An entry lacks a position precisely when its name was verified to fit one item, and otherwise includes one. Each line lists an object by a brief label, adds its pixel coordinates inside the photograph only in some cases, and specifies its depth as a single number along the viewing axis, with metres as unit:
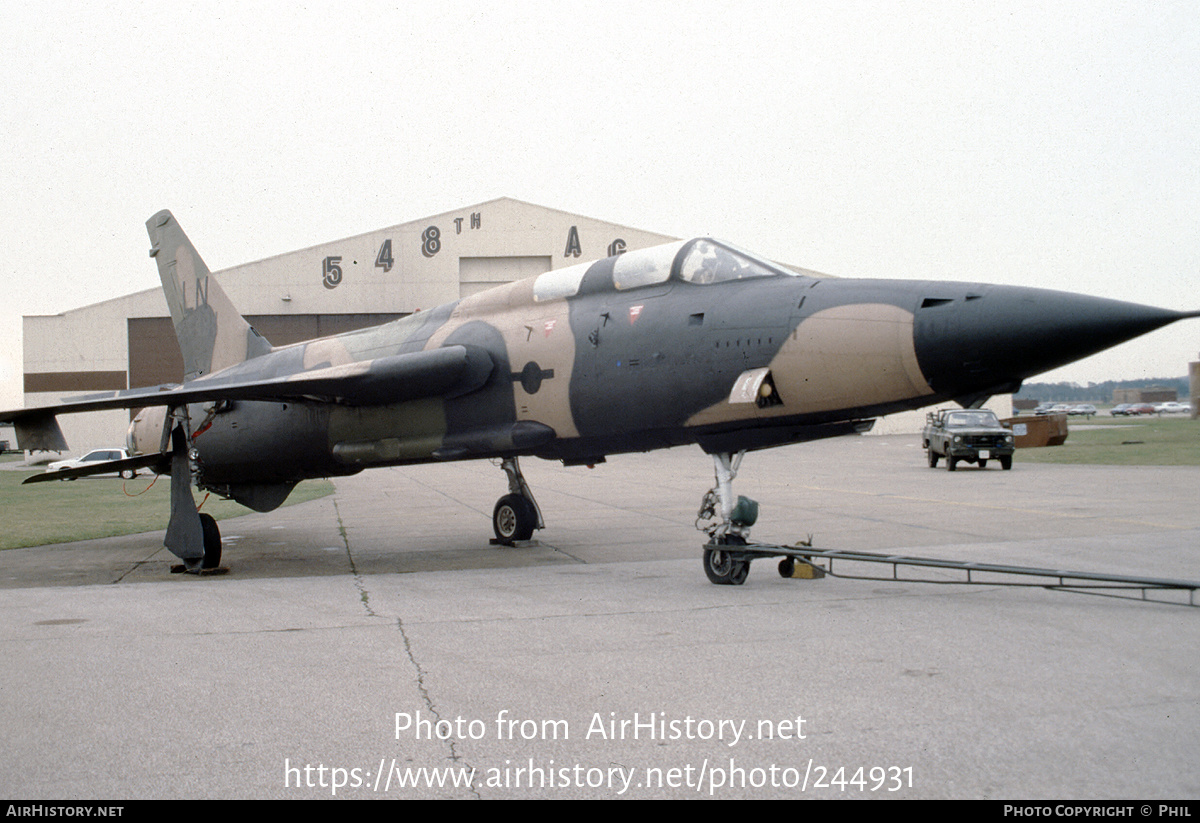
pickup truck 24.97
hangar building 44.41
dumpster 36.22
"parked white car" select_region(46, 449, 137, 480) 37.22
